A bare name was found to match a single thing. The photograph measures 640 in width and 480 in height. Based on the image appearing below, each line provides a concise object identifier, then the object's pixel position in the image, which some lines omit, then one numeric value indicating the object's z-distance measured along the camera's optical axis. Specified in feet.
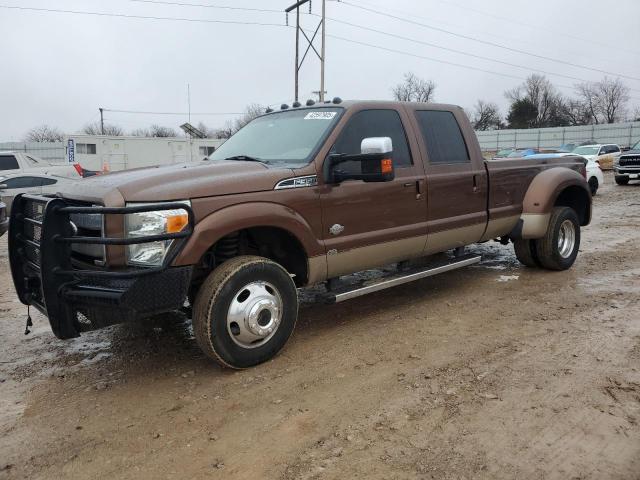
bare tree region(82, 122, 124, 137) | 241.92
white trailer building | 87.51
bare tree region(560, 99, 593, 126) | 272.31
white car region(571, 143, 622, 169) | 85.30
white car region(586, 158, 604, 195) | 59.49
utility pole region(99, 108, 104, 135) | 202.18
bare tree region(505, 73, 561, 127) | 260.42
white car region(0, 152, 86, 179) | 43.45
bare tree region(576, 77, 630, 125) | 283.20
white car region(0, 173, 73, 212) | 39.73
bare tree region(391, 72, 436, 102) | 233.35
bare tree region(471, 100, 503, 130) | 269.23
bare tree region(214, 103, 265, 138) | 197.30
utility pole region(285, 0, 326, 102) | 86.79
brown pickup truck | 11.53
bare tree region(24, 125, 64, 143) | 240.32
